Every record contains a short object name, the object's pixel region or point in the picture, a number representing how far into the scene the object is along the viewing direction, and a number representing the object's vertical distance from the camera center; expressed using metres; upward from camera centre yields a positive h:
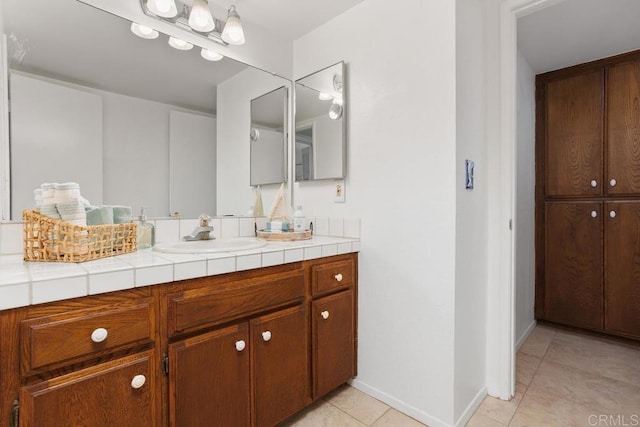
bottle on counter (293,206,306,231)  1.74 -0.04
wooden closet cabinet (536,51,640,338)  2.29 +0.12
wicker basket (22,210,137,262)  0.97 -0.08
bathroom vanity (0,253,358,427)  0.77 -0.44
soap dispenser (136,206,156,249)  1.30 -0.08
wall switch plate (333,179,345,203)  1.82 +0.13
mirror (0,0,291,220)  1.19 +0.47
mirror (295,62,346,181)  1.81 +0.54
